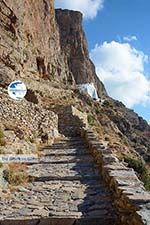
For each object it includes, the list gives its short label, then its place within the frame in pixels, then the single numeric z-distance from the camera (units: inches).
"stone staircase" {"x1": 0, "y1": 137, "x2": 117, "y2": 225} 276.7
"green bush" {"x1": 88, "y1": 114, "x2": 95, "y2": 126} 1167.6
